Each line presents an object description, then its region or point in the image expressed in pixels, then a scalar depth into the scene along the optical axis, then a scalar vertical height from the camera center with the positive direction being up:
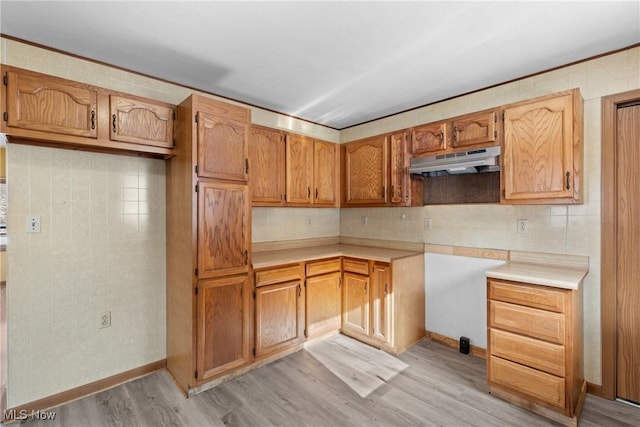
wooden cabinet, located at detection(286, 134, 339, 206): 3.33 +0.49
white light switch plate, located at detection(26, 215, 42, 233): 2.02 -0.06
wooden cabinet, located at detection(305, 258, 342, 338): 3.04 -0.89
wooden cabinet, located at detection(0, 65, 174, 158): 1.84 +0.66
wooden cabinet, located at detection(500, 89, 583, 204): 2.09 +0.45
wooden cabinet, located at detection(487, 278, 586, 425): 1.91 -0.91
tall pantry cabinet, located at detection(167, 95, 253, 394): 2.25 -0.24
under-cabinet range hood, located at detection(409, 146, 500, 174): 2.45 +0.44
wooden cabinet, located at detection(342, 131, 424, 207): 3.16 +0.43
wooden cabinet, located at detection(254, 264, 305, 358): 2.66 -0.89
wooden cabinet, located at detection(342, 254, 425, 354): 2.88 -0.90
